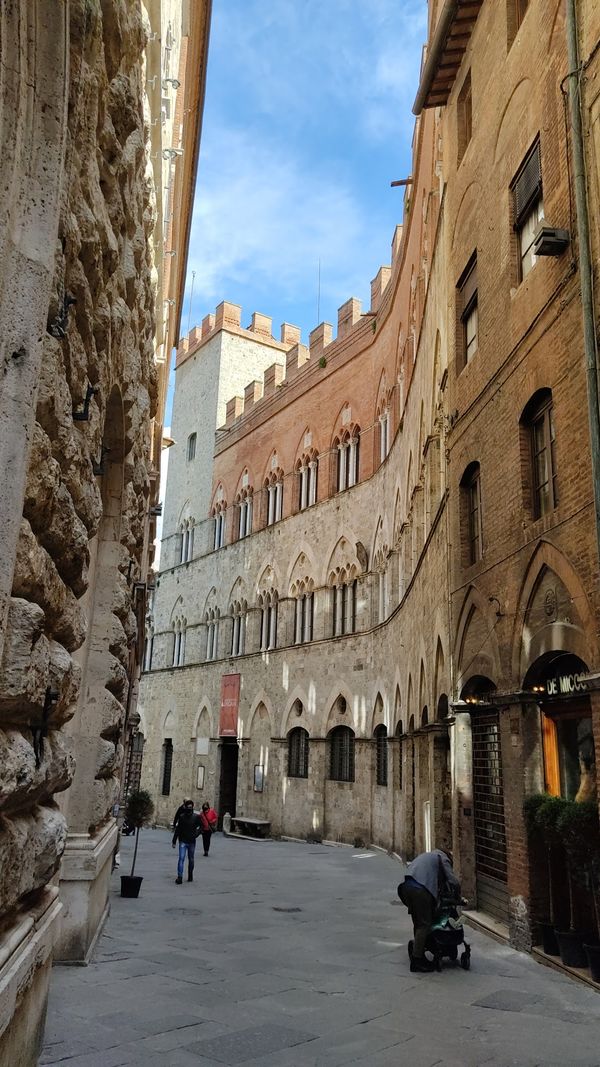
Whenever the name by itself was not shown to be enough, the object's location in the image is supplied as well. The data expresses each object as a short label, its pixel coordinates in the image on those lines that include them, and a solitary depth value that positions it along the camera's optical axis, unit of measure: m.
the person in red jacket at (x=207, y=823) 17.39
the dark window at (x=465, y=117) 12.47
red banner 28.00
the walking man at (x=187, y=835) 12.63
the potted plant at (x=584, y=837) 6.53
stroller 6.98
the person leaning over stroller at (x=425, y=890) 6.93
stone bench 24.75
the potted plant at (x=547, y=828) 7.05
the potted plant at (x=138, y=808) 15.03
